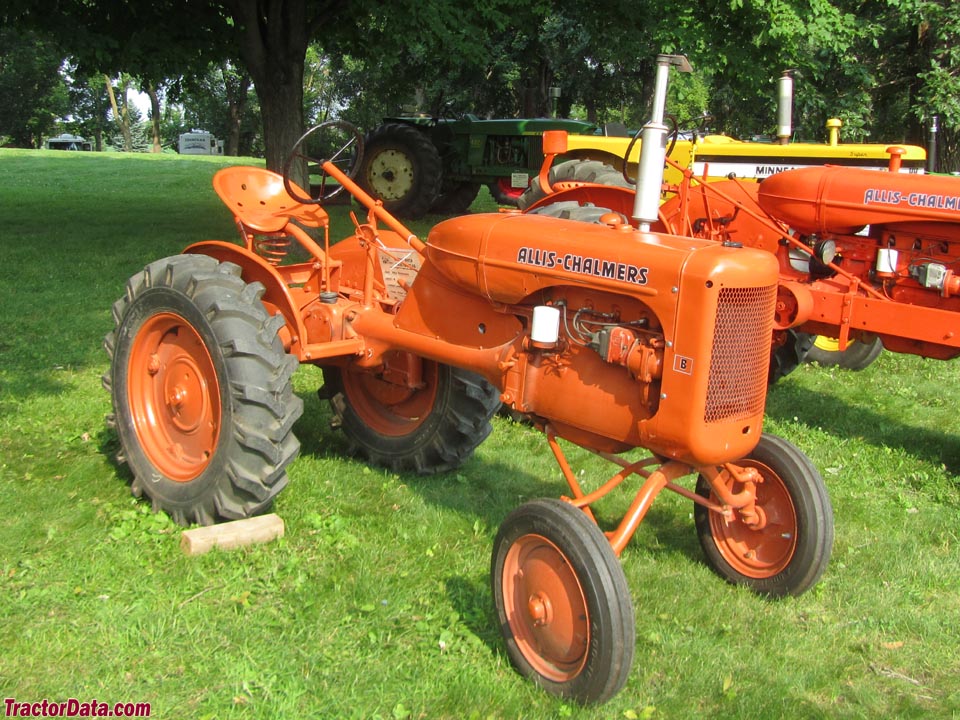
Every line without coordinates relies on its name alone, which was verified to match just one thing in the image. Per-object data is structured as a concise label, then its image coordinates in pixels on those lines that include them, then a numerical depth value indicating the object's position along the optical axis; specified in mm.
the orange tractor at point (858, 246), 5316
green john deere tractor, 14094
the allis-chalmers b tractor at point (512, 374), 3020
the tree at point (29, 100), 47500
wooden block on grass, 3771
